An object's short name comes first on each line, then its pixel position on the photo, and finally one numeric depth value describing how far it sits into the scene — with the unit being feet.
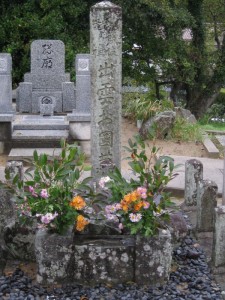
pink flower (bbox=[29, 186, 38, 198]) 13.55
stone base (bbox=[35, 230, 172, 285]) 13.52
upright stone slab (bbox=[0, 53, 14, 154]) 28.50
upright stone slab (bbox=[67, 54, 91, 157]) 28.76
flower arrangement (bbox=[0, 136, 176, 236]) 13.35
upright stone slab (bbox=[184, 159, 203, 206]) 19.01
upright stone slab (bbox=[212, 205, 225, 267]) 14.40
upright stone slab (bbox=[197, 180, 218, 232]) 16.92
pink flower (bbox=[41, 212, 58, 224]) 13.08
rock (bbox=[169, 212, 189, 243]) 15.84
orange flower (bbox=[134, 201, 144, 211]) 13.32
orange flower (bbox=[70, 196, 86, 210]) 13.38
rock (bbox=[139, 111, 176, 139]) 32.17
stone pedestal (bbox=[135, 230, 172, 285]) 13.57
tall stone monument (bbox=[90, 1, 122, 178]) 15.29
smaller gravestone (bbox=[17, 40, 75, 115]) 34.88
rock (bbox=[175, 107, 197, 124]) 37.20
